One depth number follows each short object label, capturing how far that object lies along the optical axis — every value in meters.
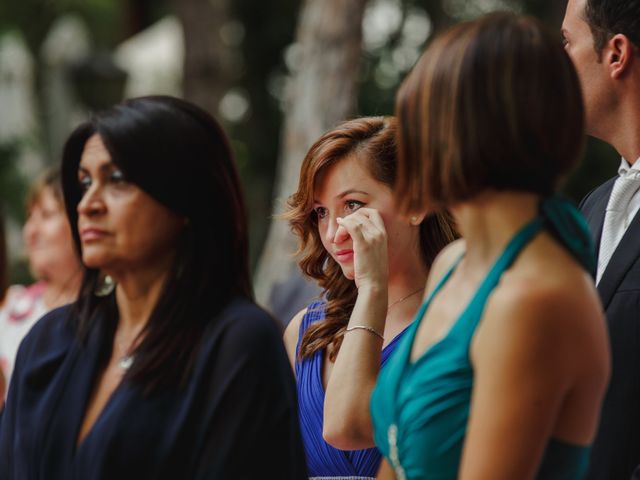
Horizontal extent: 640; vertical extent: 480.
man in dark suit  5.32
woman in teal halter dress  3.36
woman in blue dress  5.48
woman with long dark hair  4.54
